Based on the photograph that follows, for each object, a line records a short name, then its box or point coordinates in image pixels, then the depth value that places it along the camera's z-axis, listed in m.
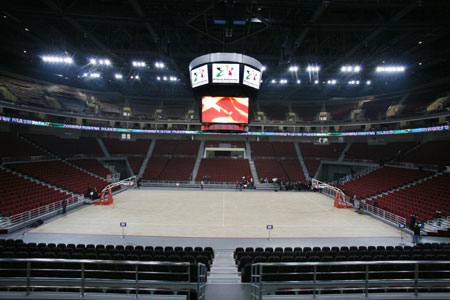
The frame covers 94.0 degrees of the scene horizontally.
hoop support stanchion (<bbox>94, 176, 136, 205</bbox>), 18.82
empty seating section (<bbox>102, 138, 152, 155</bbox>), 34.97
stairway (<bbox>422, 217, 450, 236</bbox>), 12.72
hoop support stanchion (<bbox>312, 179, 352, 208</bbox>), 19.22
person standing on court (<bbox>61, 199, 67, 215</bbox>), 15.68
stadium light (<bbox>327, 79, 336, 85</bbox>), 29.24
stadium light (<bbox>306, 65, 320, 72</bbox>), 21.98
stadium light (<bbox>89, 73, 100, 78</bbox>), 28.75
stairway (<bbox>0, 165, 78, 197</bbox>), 18.50
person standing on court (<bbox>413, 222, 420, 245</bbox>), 11.19
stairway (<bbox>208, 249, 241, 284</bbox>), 7.15
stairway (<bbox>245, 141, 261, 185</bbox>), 30.81
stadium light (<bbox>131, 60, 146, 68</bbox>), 21.86
